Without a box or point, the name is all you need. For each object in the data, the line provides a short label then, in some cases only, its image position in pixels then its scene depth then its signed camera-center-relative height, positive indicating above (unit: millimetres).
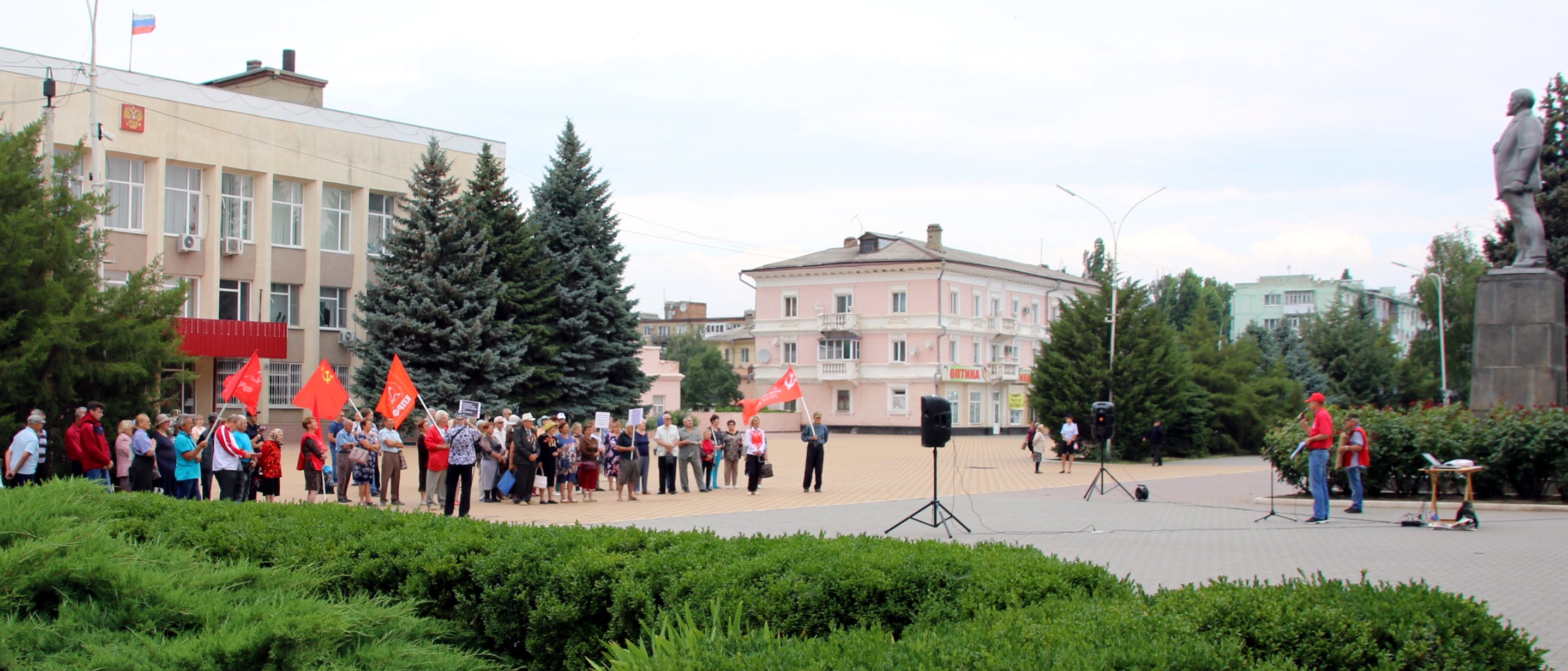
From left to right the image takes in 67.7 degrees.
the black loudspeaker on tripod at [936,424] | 15086 -350
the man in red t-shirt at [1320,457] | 16938 -833
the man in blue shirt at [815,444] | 24766 -1006
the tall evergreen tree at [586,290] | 40188 +3666
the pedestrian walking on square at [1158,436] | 37938 -1242
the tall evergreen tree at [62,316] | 20203 +1373
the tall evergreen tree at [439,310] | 37219 +2692
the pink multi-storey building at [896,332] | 70375 +4012
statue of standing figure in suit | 20375 +3996
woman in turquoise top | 16875 -1031
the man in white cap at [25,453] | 15898 -847
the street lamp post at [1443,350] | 58312 +2607
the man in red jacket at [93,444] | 16312 -727
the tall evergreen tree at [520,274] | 38781 +4064
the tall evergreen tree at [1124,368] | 40406 +1048
